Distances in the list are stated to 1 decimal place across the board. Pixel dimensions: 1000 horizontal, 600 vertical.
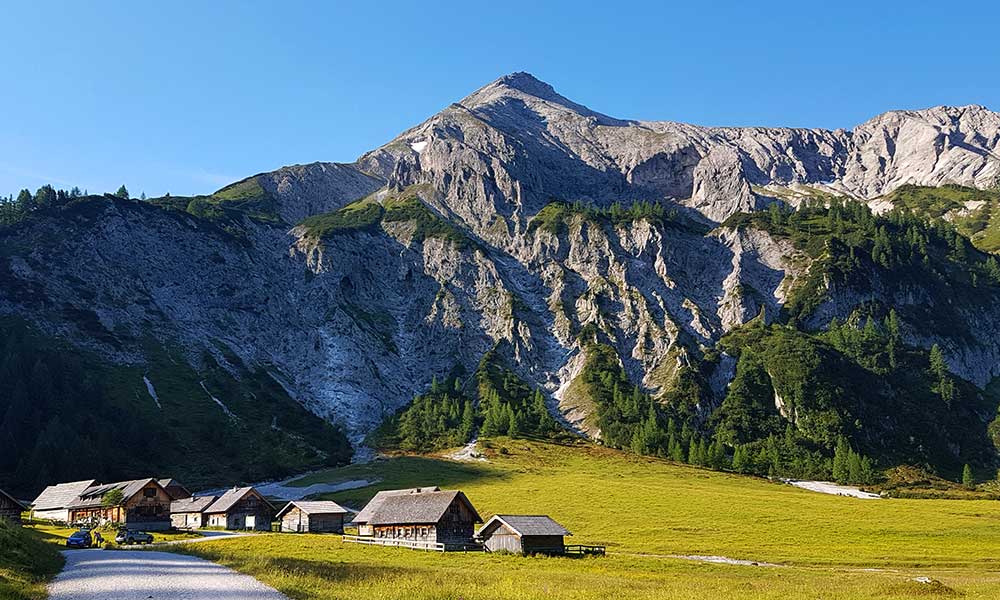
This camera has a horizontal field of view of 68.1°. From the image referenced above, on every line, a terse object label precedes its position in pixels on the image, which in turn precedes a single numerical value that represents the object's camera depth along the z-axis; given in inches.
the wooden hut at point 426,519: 3307.1
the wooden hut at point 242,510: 4217.5
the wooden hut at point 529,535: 2896.2
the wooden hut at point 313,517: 4069.9
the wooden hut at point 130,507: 4047.7
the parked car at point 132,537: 3041.3
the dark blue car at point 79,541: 2753.4
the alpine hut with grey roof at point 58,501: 4343.0
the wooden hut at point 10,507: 3778.8
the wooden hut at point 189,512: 4389.8
